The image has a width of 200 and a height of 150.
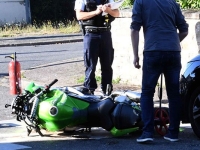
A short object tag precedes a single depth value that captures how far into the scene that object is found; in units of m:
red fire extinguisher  10.30
